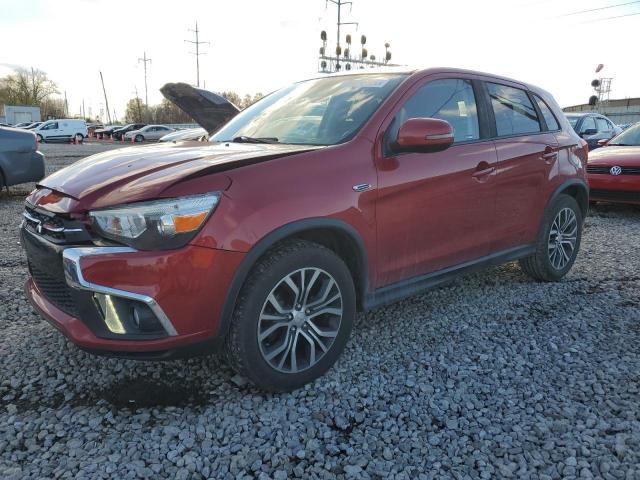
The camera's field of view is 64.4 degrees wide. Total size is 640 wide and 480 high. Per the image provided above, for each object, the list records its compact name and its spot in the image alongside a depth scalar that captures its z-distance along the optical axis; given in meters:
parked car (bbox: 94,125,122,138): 46.01
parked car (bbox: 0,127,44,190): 7.85
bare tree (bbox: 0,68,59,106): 78.50
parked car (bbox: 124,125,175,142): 38.28
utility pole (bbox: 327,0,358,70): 40.69
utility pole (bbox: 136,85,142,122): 71.75
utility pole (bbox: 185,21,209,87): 65.06
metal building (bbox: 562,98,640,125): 49.47
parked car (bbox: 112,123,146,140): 42.53
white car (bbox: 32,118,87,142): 37.91
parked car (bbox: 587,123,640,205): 7.47
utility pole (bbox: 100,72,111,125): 80.43
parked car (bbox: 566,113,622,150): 11.27
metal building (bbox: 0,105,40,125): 57.69
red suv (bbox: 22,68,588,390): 2.26
